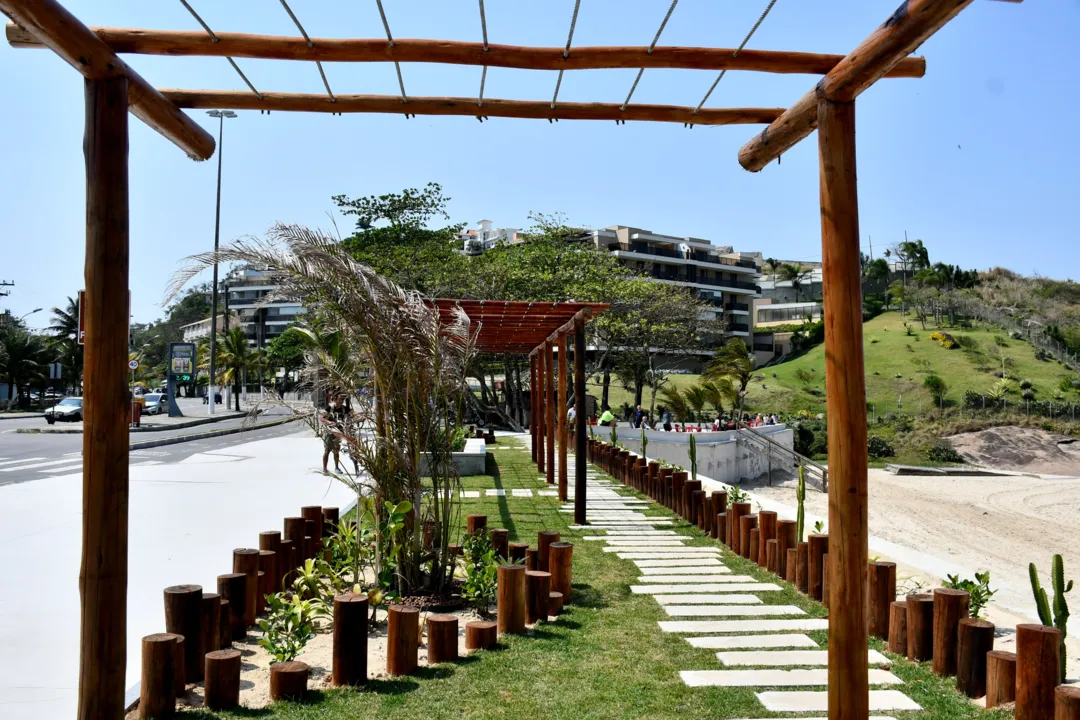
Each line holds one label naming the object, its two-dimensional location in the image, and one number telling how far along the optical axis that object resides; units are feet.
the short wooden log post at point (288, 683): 13.39
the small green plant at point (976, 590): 17.25
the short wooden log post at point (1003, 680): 13.16
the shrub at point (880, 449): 124.88
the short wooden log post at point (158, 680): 12.63
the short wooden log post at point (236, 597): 16.79
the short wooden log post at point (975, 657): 14.06
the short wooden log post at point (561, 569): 19.74
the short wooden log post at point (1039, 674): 12.07
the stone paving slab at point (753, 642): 16.80
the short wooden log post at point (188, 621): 14.24
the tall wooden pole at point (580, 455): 31.45
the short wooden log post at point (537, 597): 18.21
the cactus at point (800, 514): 25.87
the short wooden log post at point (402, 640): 14.84
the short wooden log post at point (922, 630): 15.81
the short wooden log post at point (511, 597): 17.25
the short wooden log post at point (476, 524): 23.08
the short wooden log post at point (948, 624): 14.88
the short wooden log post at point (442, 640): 15.39
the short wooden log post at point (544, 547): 20.51
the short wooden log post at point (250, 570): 17.58
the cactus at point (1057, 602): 14.11
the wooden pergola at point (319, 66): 11.31
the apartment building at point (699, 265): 220.02
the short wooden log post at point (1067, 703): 10.83
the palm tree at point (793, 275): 304.09
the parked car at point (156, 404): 141.29
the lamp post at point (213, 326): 124.26
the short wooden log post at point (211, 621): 14.73
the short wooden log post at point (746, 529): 25.85
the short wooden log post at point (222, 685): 13.08
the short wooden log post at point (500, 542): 21.98
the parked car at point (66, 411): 112.78
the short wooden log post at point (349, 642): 14.14
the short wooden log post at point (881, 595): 17.53
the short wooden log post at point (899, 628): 16.40
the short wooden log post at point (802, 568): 21.52
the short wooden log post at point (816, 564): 20.62
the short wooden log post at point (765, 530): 24.49
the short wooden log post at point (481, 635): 16.20
